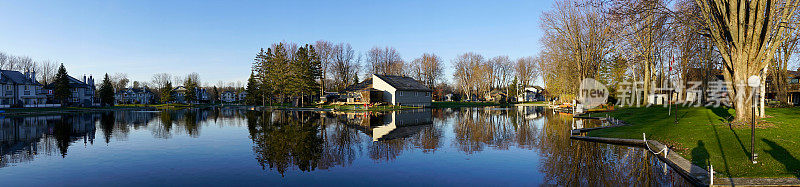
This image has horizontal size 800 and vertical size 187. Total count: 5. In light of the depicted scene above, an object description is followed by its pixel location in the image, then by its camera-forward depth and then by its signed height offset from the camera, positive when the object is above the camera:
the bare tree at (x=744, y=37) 14.86 +2.37
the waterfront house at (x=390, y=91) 57.97 +0.54
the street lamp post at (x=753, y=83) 10.85 +0.31
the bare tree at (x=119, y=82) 119.69 +4.42
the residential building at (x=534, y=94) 116.75 -0.08
